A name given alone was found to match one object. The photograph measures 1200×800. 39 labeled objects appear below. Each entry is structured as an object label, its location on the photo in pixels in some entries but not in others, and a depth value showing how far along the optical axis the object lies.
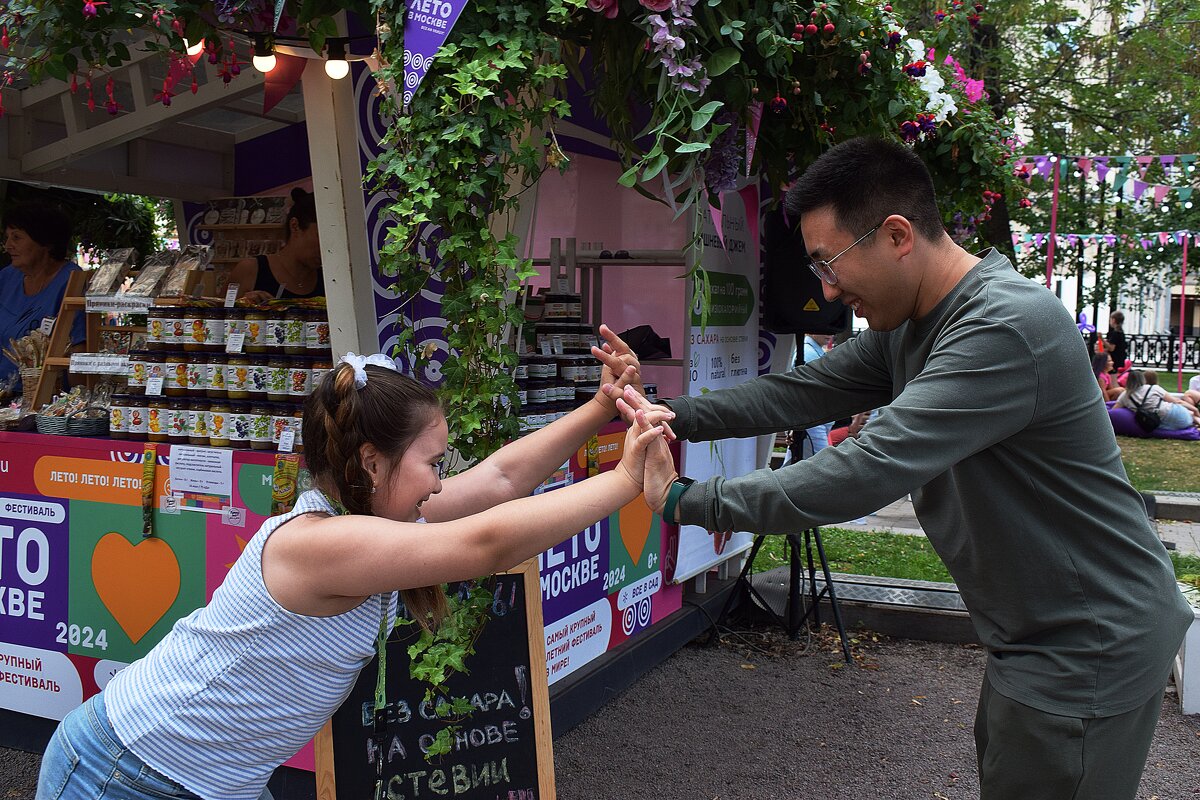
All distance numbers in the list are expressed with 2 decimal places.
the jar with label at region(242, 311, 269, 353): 3.90
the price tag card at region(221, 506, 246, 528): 3.83
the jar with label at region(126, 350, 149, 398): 4.09
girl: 1.80
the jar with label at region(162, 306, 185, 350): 4.03
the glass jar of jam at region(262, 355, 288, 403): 3.85
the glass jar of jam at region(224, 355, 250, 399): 3.89
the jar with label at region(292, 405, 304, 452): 3.77
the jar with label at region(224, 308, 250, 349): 3.93
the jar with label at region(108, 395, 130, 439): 4.10
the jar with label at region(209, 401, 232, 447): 3.90
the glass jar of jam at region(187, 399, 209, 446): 3.95
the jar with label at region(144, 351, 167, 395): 4.06
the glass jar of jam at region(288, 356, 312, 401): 3.81
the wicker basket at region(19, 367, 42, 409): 4.48
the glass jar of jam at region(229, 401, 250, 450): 3.87
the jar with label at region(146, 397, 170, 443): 4.04
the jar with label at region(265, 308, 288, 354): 3.87
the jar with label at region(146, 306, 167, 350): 4.05
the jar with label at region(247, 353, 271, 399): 3.87
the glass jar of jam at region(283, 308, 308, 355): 3.83
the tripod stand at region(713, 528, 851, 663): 5.87
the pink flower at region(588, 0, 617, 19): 2.66
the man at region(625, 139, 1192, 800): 1.91
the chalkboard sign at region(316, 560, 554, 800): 3.24
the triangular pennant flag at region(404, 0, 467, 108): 2.44
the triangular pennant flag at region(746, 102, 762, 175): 3.27
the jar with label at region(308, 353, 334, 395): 3.78
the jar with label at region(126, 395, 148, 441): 4.08
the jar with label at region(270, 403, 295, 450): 3.82
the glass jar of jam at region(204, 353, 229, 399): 3.96
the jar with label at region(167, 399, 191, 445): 3.98
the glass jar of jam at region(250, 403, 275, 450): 3.85
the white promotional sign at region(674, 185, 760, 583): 5.47
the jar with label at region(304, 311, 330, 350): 3.80
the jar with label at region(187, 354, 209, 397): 3.98
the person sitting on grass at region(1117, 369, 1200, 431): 14.17
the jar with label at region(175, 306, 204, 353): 4.01
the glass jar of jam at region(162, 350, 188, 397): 4.02
